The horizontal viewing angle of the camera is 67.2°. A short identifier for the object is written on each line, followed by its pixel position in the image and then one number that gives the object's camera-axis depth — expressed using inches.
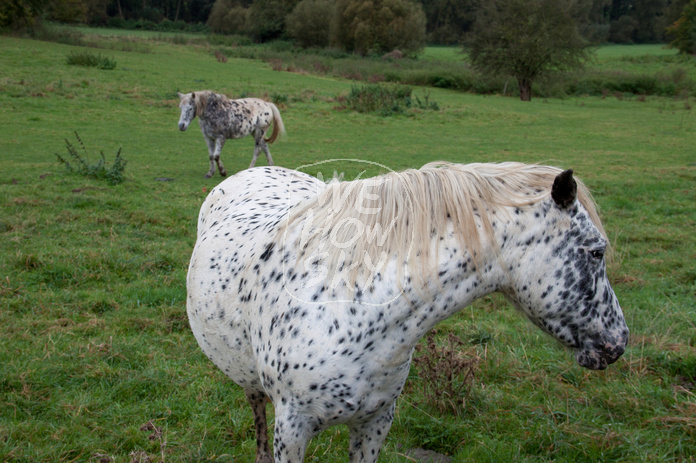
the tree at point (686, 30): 1834.4
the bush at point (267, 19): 2346.2
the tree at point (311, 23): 2170.3
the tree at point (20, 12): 1186.0
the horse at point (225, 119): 483.8
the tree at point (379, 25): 1990.7
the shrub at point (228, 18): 2505.7
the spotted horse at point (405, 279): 81.2
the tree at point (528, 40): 1250.0
